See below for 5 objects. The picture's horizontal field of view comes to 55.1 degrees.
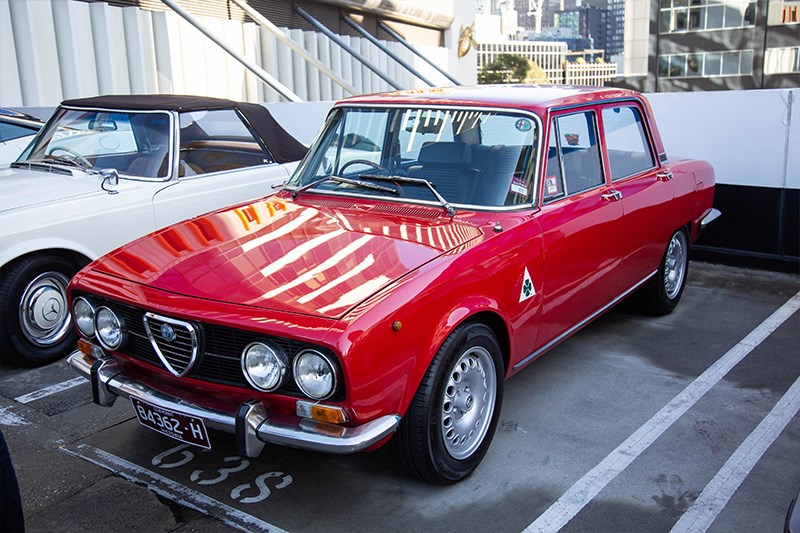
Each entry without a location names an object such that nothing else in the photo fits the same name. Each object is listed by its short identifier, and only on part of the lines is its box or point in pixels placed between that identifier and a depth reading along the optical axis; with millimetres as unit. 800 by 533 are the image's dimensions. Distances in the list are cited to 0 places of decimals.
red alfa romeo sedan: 3020
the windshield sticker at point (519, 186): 4090
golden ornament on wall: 27234
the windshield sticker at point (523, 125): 4219
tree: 126581
